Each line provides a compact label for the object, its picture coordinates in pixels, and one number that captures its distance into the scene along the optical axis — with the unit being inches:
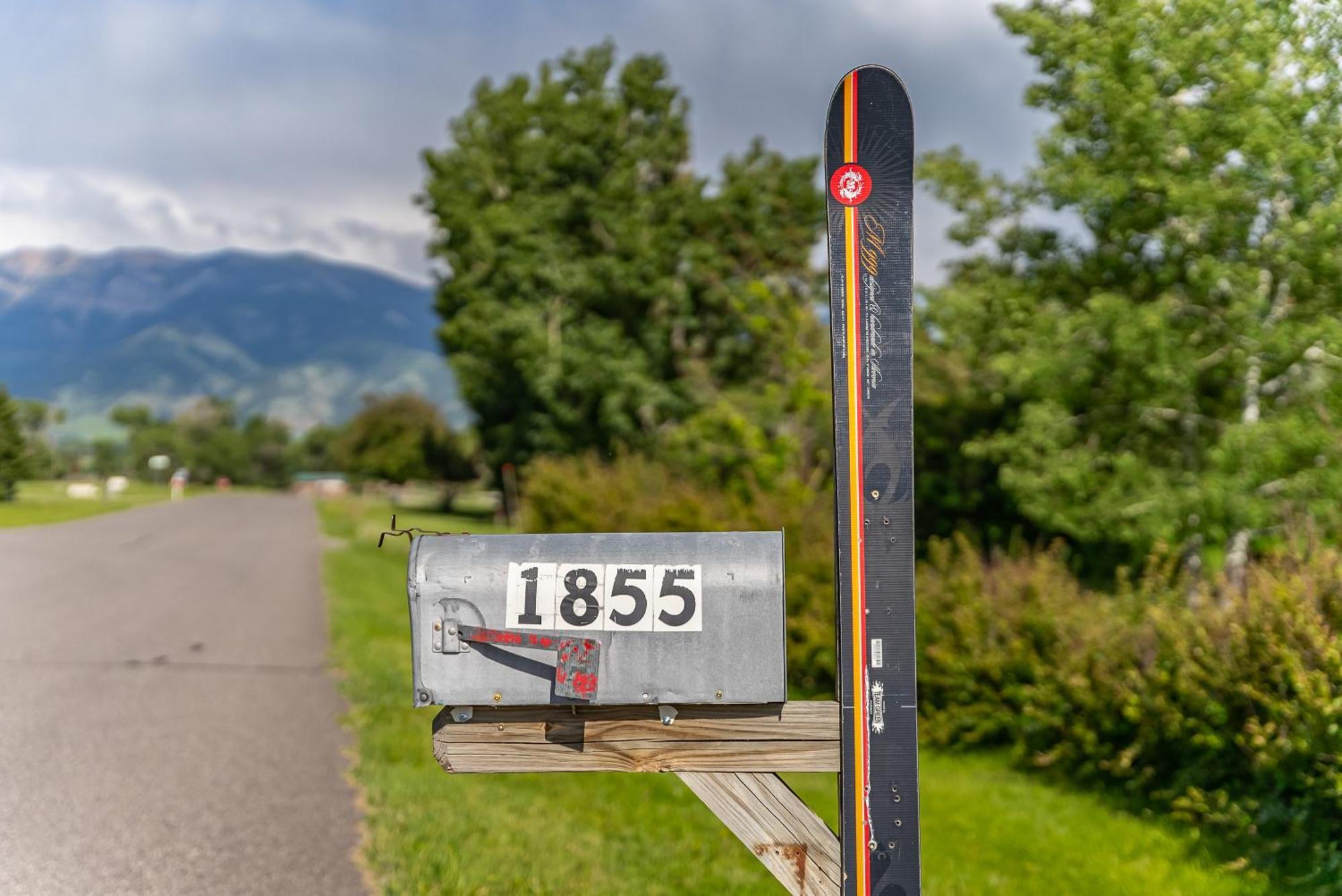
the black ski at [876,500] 101.6
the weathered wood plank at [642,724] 103.8
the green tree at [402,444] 2364.7
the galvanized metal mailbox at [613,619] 99.6
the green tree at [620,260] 1157.7
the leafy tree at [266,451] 3599.9
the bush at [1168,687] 205.6
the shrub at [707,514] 404.8
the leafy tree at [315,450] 4222.4
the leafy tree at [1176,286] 391.5
